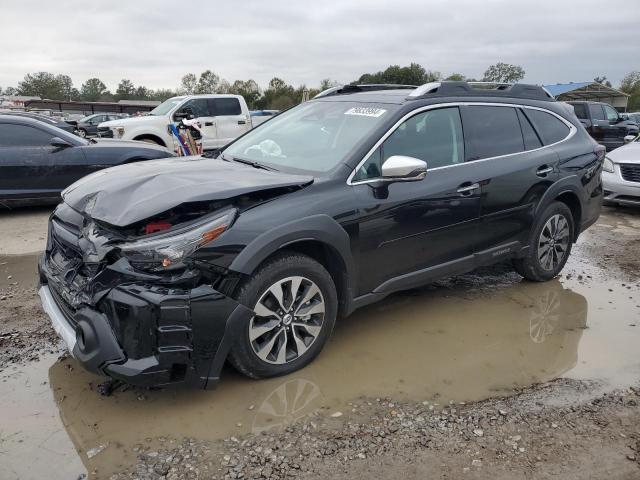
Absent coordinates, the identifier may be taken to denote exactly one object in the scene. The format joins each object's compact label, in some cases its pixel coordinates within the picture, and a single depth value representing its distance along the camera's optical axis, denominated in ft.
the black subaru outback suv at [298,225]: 8.86
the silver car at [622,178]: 27.07
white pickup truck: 42.57
